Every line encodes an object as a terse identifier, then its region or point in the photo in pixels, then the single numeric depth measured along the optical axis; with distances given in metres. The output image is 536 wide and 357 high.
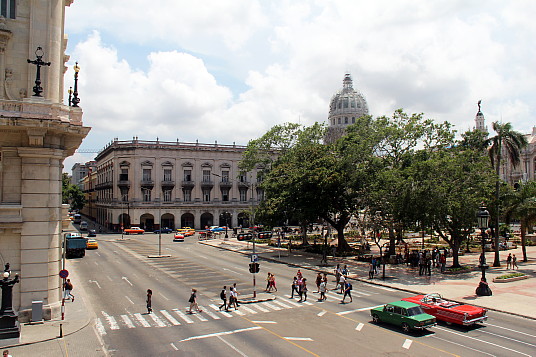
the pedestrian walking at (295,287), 26.38
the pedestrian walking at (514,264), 36.26
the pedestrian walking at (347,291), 25.42
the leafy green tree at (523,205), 38.25
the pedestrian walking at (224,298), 24.01
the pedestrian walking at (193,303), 22.92
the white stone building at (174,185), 84.19
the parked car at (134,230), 78.89
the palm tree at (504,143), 38.44
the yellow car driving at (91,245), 53.28
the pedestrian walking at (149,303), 23.09
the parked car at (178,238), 66.75
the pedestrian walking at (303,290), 25.80
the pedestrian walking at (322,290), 26.11
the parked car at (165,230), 83.25
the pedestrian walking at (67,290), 24.95
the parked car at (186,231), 77.56
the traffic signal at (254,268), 26.81
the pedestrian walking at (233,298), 24.00
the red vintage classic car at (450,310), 19.84
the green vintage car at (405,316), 19.33
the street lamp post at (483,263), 26.88
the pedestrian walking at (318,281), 27.38
